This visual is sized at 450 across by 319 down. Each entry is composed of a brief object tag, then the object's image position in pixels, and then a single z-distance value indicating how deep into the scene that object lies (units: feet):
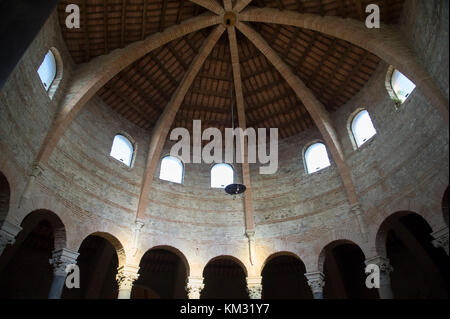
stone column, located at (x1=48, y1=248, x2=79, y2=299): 38.77
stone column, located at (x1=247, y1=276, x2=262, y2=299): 46.71
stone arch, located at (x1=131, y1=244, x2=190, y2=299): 65.36
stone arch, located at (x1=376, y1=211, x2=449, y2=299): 53.26
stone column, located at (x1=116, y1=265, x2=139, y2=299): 43.99
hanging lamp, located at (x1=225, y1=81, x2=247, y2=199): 42.48
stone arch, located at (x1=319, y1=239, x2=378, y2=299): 60.90
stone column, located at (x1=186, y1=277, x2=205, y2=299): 46.70
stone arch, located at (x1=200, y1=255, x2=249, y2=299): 66.23
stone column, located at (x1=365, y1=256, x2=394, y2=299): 39.68
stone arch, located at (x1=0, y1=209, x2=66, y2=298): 54.34
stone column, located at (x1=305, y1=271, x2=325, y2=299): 45.01
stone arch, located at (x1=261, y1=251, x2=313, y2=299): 65.16
